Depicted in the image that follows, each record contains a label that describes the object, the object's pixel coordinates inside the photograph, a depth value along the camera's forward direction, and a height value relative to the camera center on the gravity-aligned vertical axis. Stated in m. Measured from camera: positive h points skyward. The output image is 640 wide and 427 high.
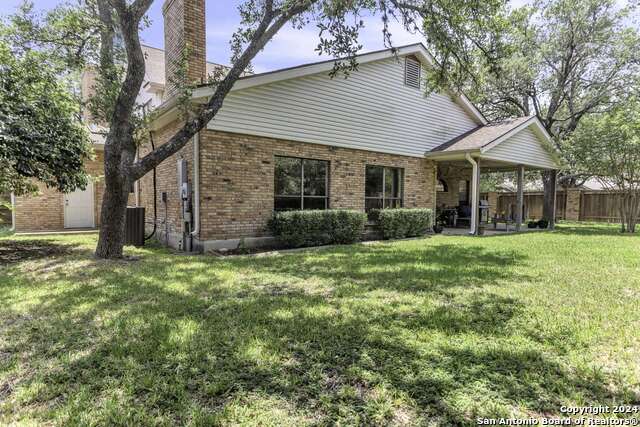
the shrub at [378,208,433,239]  10.72 -0.58
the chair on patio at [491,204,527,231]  14.62 -0.65
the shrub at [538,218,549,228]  14.91 -0.78
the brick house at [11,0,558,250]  8.13 +1.77
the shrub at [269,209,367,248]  8.56 -0.62
